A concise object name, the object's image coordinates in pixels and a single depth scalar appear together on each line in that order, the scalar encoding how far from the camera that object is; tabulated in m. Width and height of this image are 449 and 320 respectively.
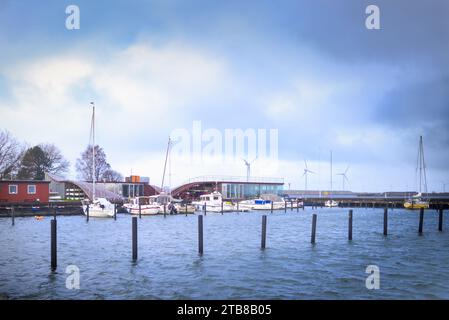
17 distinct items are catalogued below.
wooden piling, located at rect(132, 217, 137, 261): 21.19
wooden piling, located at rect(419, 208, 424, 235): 38.83
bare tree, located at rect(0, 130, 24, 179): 70.06
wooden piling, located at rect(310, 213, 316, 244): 28.91
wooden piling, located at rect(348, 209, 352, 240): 31.83
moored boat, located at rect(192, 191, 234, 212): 79.44
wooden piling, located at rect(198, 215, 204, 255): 23.41
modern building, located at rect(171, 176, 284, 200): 102.50
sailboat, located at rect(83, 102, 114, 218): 57.81
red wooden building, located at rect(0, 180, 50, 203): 60.06
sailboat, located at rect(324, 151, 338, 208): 124.49
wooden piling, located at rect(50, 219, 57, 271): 19.01
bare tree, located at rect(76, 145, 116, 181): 94.31
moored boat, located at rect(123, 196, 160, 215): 63.94
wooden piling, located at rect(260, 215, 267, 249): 25.51
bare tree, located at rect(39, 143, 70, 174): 93.22
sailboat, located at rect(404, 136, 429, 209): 95.50
